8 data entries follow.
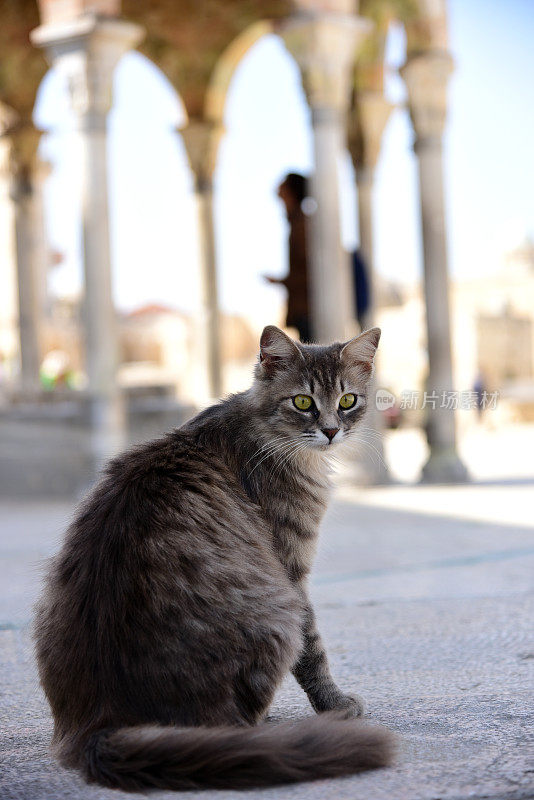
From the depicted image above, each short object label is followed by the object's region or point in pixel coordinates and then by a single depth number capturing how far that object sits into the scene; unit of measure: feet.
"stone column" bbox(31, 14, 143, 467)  30.83
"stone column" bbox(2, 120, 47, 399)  43.04
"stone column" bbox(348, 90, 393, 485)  40.50
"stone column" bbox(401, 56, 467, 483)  35.09
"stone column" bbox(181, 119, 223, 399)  42.73
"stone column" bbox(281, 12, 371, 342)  31.94
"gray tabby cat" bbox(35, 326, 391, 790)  7.13
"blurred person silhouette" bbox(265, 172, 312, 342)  33.19
